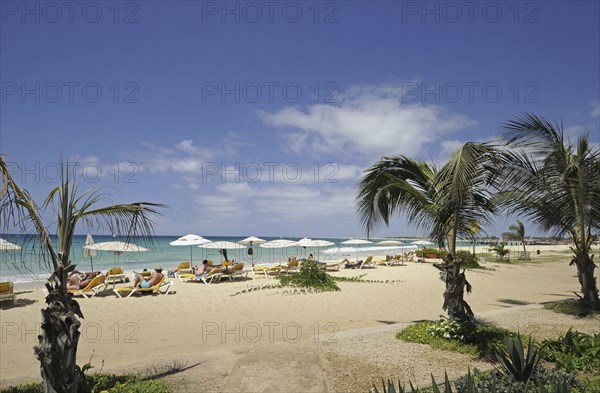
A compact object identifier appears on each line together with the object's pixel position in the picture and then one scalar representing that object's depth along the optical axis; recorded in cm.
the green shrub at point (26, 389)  444
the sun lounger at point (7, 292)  1166
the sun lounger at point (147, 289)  1337
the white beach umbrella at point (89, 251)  1927
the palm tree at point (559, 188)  806
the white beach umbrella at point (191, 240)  2034
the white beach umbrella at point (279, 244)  2139
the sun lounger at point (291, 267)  1997
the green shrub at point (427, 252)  3229
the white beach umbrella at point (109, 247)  1655
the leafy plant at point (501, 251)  3061
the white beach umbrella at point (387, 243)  3165
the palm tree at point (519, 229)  3912
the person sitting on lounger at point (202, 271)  1703
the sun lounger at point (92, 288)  1337
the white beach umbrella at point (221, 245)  1950
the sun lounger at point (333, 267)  2274
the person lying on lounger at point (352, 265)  2454
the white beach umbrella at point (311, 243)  2281
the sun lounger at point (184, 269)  2068
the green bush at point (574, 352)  511
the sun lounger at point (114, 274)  1555
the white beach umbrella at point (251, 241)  2297
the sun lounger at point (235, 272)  1758
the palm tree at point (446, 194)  627
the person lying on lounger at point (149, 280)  1372
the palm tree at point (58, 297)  373
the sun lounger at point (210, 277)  1683
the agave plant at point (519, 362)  417
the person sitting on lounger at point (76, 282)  1382
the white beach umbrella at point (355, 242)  3055
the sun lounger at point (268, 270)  1976
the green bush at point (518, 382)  380
